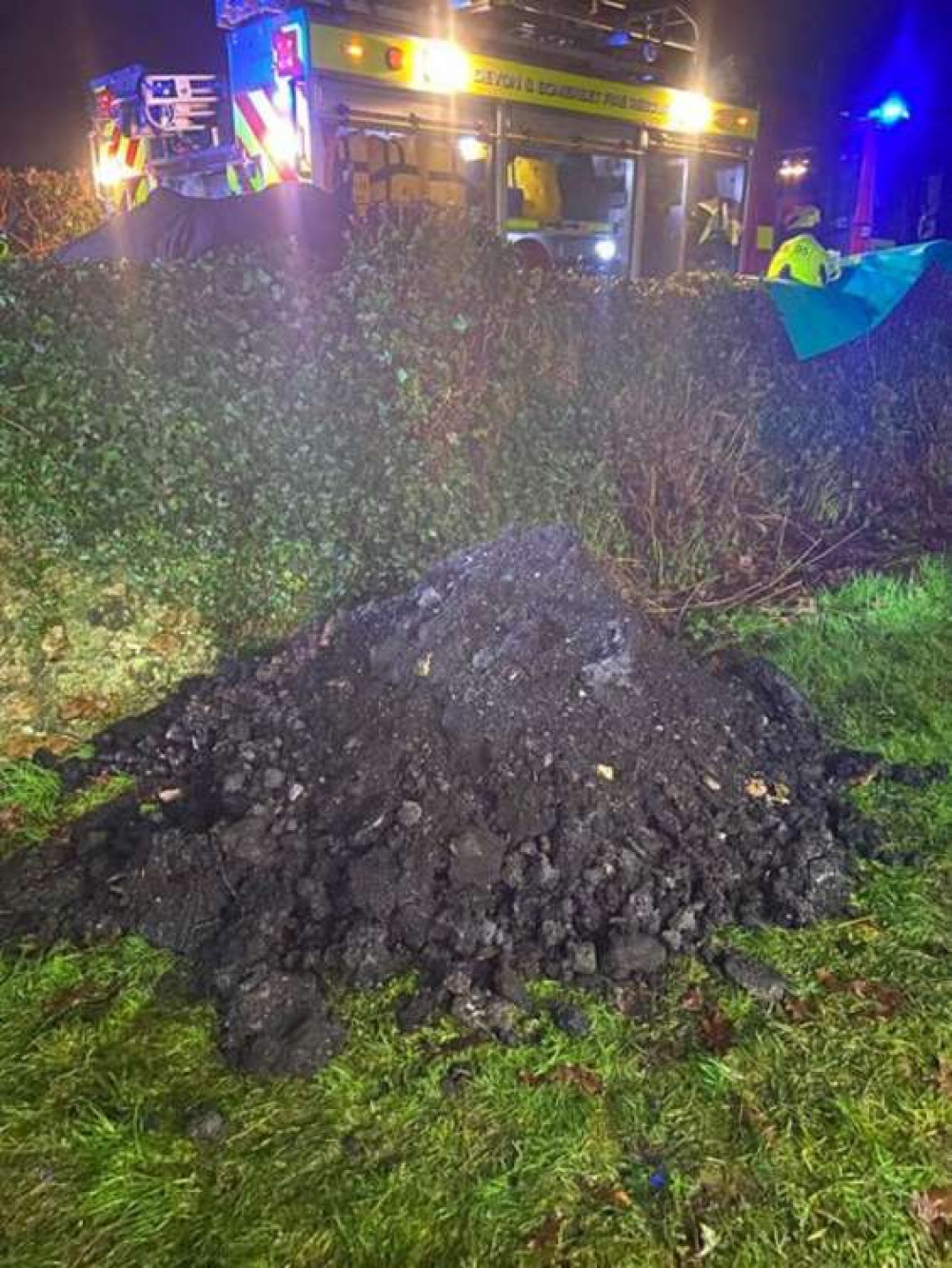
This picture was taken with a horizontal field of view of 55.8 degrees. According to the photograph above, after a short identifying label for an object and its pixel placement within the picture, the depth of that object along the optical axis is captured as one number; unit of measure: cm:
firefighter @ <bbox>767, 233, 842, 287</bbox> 683
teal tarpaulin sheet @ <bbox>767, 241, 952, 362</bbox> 589
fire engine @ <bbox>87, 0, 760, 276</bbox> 677
